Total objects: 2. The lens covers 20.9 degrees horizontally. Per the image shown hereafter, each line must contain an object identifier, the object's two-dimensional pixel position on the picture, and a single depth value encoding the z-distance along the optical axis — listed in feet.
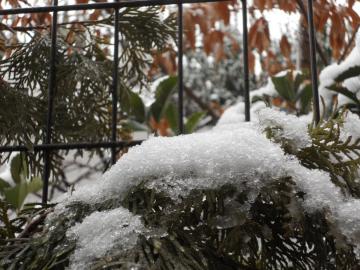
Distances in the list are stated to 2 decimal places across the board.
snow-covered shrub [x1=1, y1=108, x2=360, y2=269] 1.68
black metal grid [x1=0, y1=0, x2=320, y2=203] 2.32
